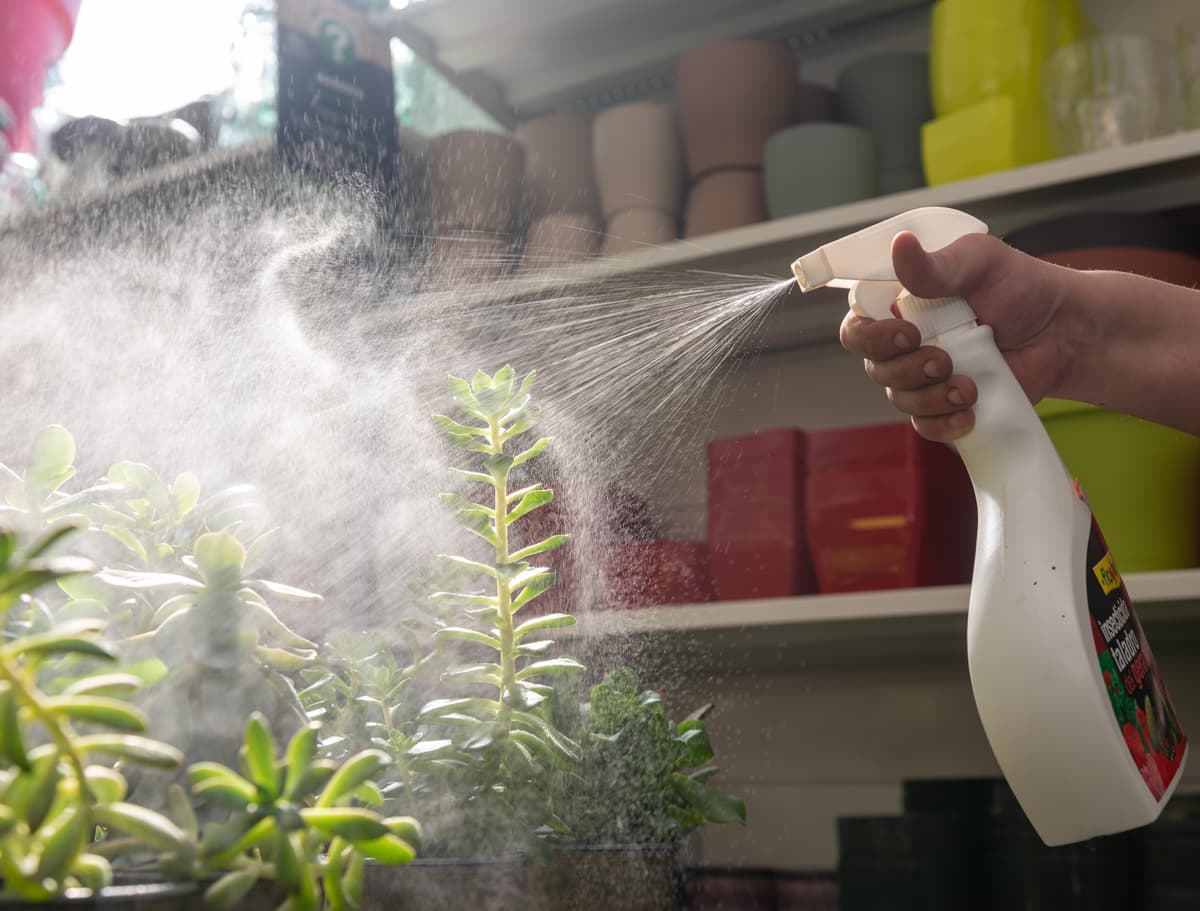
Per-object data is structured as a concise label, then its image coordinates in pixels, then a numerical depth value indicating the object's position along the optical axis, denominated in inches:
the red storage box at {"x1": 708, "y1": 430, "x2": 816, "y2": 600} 42.4
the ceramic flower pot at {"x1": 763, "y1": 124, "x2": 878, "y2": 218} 44.5
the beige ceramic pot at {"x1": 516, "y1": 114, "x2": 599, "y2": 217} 47.2
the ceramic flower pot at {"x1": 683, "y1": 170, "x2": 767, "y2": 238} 46.8
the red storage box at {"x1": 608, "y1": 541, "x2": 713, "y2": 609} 36.2
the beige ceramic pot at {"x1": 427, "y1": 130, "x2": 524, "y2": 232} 44.5
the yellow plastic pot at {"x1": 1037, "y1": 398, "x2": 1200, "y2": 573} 36.9
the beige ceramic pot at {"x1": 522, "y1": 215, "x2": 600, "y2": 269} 45.6
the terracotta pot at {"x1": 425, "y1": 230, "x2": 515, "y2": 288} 44.1
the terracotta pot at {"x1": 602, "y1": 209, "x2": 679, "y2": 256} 46.4
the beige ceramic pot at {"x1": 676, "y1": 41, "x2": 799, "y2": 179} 46.3
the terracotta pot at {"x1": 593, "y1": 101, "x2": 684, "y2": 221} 46.9
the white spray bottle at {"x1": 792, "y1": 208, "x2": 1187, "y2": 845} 17.7
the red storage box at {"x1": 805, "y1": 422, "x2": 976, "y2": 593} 40.7
